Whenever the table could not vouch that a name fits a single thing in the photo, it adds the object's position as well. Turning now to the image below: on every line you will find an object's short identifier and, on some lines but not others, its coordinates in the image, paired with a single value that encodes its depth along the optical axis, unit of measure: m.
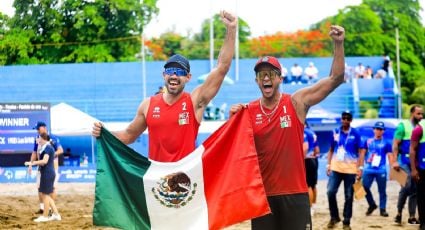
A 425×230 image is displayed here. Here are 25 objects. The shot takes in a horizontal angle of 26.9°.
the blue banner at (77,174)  25.16
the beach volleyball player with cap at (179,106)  7.93
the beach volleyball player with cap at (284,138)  7.80
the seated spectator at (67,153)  26.58
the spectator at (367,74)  39.66
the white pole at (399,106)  34.12
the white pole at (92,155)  26.55
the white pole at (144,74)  31.58
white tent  26.86
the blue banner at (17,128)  21.28
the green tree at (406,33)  54.38
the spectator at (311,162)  15.98
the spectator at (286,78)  39.02
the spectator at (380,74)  39.85
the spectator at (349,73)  38.91
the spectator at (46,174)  15.95
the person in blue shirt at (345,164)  14.60
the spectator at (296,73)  39.16
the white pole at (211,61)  37.90
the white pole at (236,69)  38.72
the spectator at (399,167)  15.32
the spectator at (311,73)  39.12
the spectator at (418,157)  13.05
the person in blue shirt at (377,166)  16.95
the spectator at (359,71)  39.81
